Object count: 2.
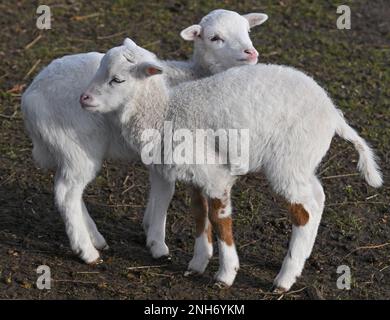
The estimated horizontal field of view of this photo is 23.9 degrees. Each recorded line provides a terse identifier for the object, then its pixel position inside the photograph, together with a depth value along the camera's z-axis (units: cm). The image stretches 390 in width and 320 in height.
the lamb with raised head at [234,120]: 615
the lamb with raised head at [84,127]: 648
